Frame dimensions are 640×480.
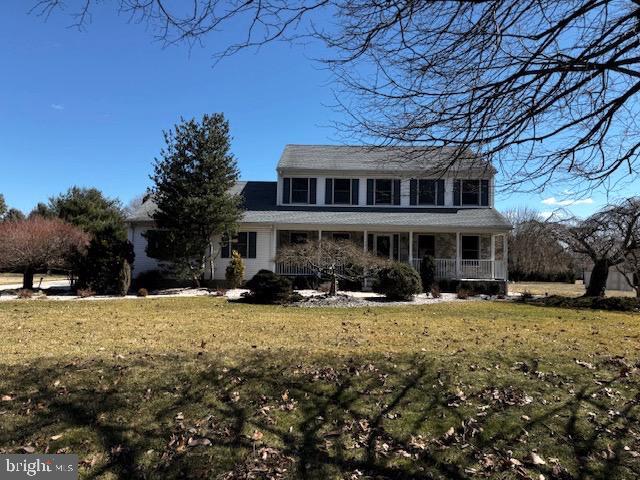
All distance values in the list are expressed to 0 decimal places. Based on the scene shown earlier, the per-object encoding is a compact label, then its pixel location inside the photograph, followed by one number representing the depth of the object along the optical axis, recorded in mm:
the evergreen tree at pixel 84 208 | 32406
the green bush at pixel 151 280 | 20469
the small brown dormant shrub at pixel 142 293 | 16766
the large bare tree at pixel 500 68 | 3932
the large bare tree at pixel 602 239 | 17594
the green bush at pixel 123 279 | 16828
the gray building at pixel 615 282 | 31952
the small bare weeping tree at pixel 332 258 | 16406
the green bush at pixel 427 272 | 20359
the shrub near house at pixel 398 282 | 15469
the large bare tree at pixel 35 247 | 17953
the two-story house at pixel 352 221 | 21297
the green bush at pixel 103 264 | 17058
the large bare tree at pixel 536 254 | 20906
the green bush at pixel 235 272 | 20031
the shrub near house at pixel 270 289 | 14312
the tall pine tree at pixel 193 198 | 19125
